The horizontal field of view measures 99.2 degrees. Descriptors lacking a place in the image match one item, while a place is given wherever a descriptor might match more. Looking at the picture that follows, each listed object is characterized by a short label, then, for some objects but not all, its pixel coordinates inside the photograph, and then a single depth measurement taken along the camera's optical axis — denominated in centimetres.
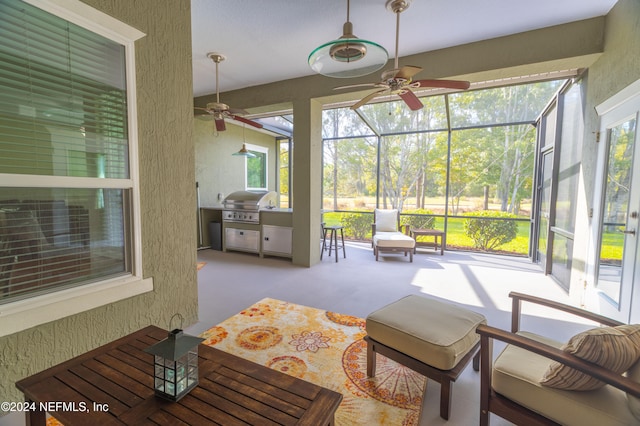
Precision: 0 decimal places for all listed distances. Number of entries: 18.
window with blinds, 157
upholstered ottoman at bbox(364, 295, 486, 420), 155
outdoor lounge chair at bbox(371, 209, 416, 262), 518
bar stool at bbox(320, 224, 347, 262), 516
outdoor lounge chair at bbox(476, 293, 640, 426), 106
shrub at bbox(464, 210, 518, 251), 631
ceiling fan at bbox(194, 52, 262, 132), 363
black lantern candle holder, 111
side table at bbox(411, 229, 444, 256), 580
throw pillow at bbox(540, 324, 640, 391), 107
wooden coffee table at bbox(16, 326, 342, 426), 103
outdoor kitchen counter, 508
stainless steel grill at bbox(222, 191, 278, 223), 541
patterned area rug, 165
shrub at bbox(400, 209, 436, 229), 683
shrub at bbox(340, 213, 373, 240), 782
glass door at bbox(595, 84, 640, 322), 233
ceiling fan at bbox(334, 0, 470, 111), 241
